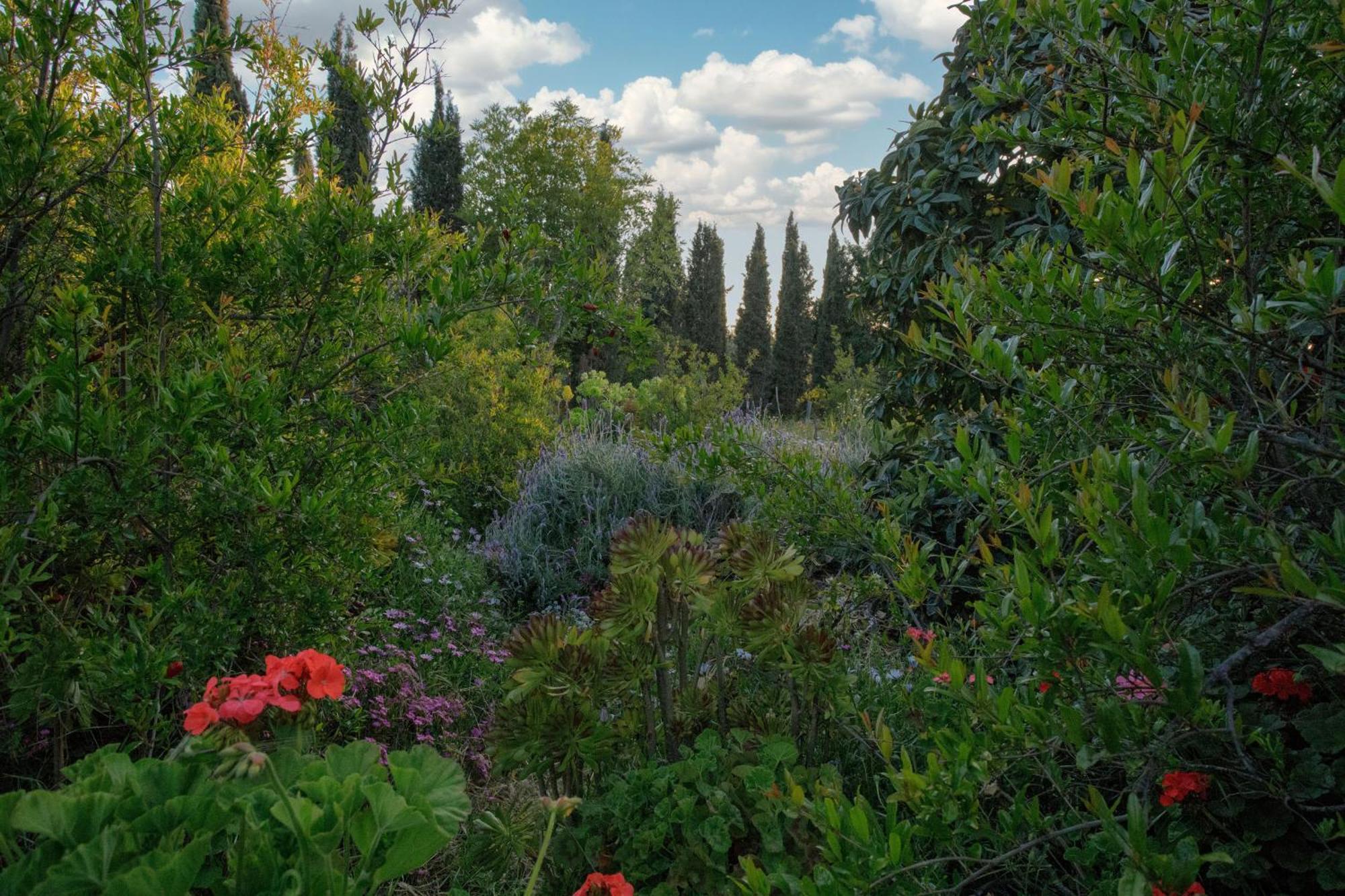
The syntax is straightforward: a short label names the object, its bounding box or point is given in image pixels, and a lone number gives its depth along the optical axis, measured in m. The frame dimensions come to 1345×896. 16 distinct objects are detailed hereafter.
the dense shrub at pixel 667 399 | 9.27
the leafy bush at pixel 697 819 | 1.86
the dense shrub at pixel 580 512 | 5.00
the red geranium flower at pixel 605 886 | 1.36
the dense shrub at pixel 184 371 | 1.82
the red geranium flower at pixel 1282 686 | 1.45
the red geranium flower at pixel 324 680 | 1.22
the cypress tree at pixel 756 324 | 27.19
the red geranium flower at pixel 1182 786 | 1.34
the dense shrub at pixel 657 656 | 2.05
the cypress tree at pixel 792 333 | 24.95
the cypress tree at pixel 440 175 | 22.64
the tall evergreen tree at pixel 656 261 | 25.11
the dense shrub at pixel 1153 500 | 1.12
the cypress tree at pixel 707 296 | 28.47
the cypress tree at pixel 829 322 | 23.64
